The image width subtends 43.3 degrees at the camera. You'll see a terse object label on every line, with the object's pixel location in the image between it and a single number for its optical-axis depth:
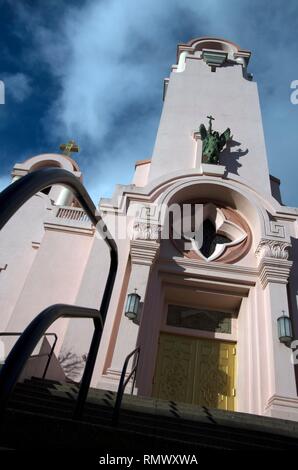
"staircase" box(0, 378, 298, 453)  2.37
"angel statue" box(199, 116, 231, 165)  11.16
